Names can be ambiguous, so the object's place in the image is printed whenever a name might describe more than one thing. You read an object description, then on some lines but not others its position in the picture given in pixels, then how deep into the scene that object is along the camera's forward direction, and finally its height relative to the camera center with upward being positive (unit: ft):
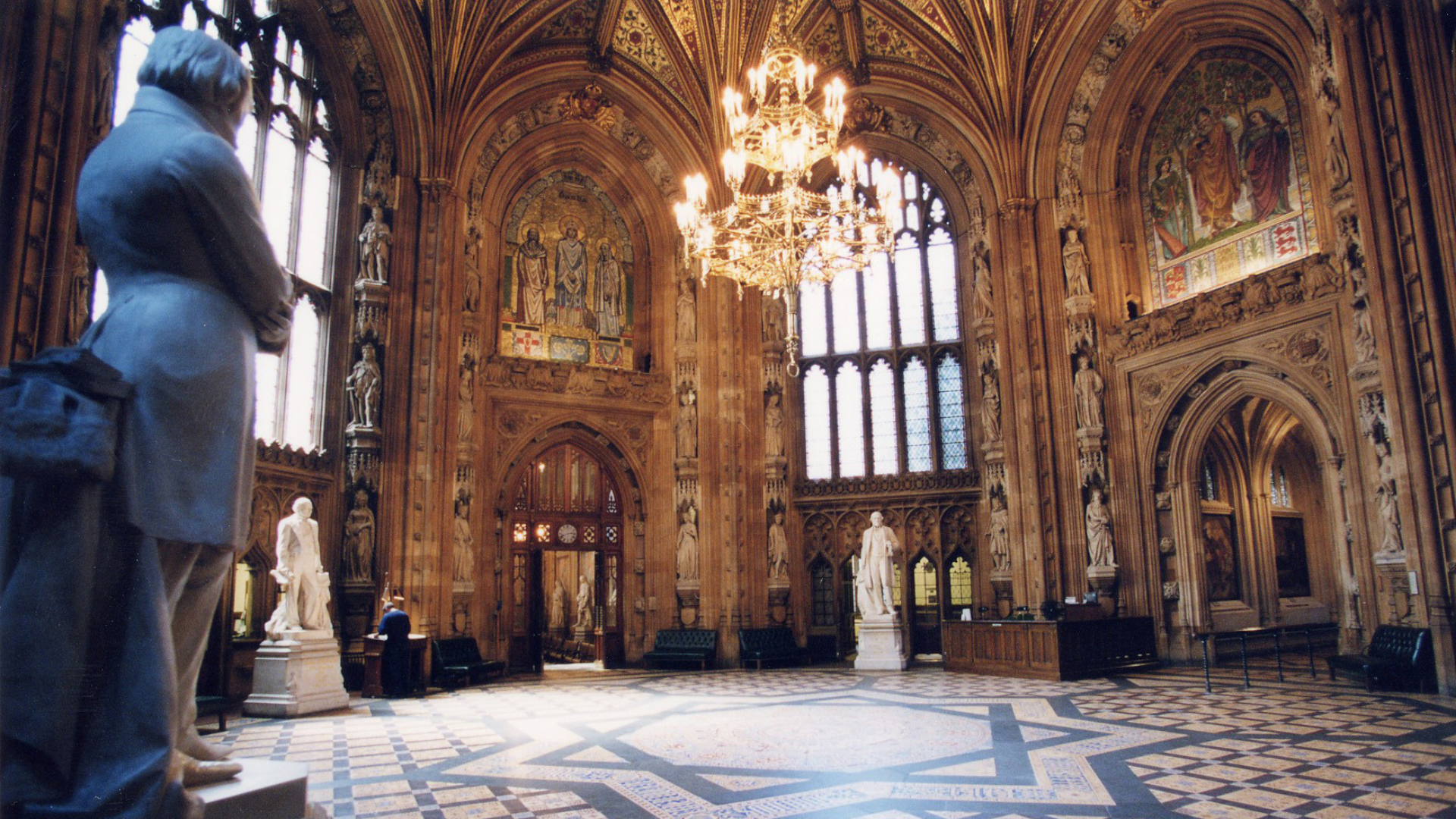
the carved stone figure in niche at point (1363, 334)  43.32 +10.88
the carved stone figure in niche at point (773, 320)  67.67 +18.47
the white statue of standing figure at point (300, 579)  38.37 -0.06
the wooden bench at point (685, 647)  58.85 -4.85
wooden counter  48.42 -4.40
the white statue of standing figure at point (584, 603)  73.61 -2.34
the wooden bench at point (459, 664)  48.78 -4.90
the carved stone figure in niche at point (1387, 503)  41.83 +2.79
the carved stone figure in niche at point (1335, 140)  44.42 +20.66
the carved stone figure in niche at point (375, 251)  52.85 +18.74
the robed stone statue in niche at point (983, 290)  64.85 +19.73
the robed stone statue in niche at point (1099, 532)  57.00 +2.17
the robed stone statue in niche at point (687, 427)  64.69 +10.25
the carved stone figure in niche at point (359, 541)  49.80 +1.95
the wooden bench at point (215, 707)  30.68 -4.37
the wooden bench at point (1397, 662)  37.73 -4.12
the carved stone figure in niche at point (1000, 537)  62.13 +2.11
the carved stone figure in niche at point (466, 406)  57.26 +10.56
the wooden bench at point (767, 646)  59.72 -4.94
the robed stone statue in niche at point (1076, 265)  60.18 +19.88
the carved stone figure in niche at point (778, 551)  63.62 +1.38
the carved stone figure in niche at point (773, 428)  65.16 +10.24
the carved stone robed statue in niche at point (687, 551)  62.95 +1.50
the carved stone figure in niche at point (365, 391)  51.08 +10.31
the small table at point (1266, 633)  41.60 -3.11
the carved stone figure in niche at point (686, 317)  66.18 +18.37
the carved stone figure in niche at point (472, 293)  59.21 +18.16
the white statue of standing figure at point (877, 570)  56.80 -0.02
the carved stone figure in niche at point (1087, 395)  58.85 +11.05
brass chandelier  39.50 +16.08
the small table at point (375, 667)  44.11 -4.35
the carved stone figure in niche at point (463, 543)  55.11 +1.93
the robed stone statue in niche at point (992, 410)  63.46 +10.93
